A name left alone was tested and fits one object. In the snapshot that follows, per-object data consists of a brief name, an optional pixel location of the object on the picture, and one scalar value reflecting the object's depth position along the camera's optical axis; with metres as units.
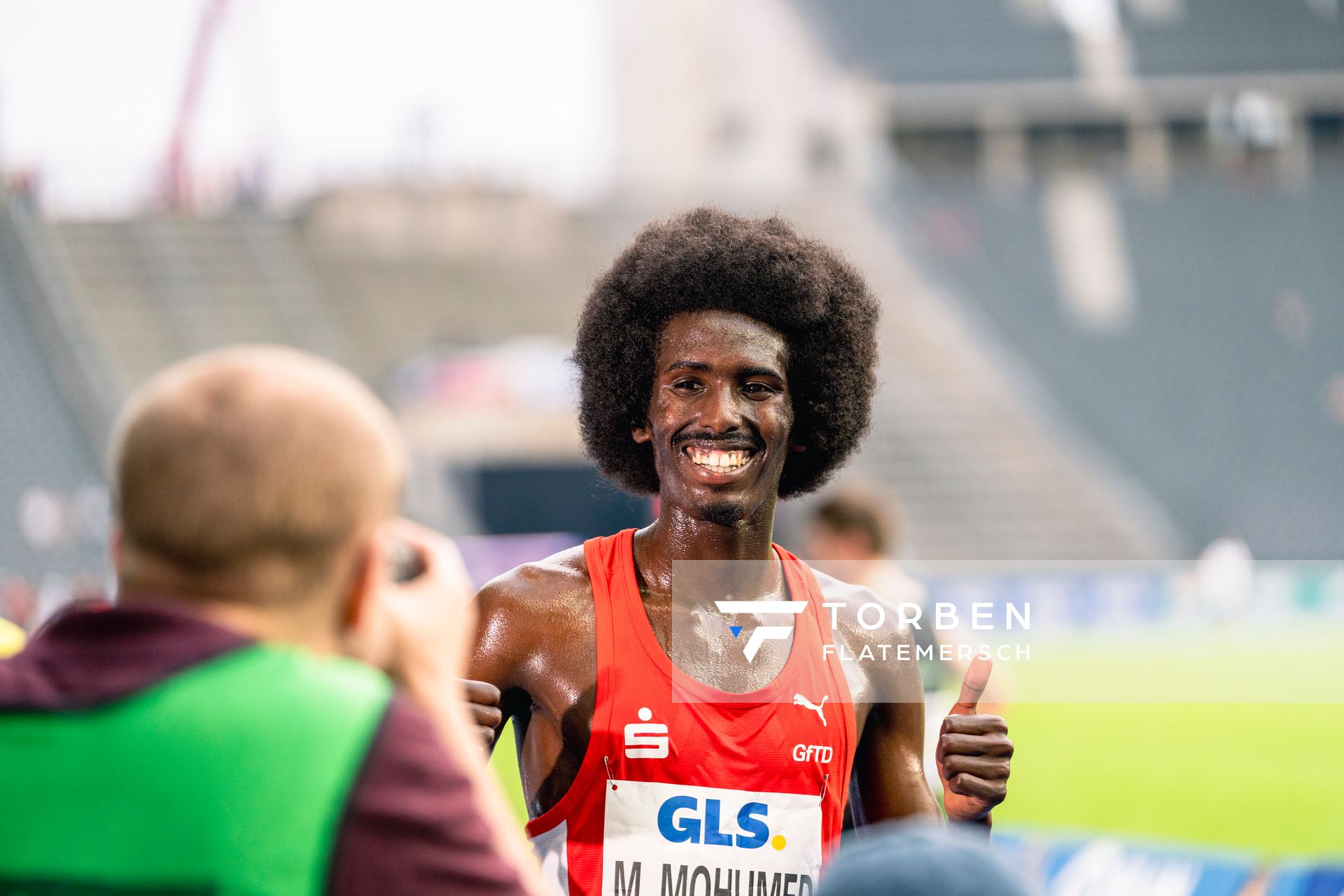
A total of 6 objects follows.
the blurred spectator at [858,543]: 13.90
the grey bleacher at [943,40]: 67.50
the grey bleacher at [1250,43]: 66.94
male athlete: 5.82
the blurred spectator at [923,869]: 3.11
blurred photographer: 3.06
